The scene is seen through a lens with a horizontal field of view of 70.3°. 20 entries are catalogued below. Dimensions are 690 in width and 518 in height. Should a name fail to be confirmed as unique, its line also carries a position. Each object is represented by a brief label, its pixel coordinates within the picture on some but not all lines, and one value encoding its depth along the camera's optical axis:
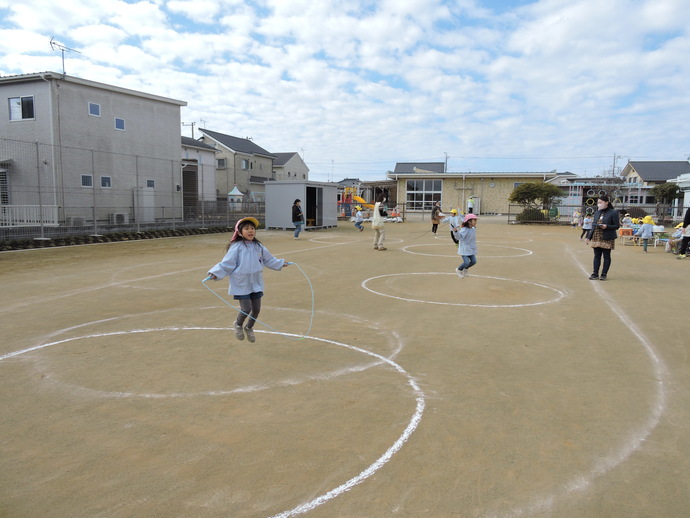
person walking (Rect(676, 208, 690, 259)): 15.27
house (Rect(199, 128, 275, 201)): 49.01
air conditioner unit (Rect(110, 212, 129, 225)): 22.26
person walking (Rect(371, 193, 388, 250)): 17.36
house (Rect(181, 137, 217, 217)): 33.97
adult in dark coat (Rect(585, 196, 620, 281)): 11.02
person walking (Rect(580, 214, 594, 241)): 22.32
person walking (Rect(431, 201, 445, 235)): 25.02
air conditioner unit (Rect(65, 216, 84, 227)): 19.30
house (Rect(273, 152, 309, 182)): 58.22
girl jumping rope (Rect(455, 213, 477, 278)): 10.35
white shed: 26.91
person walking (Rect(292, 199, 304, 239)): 22.42
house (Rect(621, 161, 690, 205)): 46.09
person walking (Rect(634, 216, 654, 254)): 18.02
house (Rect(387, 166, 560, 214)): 50.62
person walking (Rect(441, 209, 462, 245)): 14.23
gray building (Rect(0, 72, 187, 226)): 19.80
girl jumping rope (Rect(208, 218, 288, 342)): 6.00
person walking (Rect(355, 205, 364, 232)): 28.03
